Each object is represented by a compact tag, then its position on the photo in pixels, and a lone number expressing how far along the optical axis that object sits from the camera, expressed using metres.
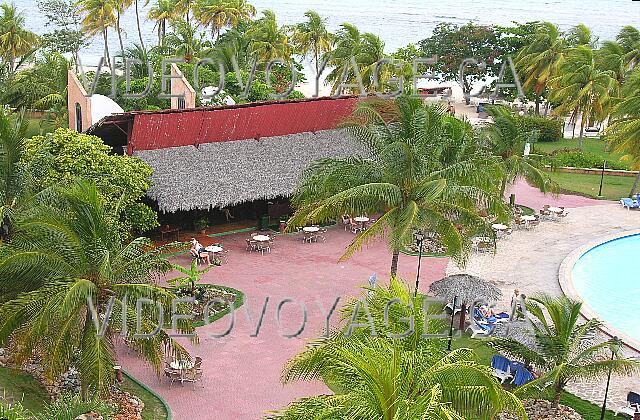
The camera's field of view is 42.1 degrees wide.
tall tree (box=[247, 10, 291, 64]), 47.25
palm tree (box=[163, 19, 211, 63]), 47.41
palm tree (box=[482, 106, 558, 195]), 28.72
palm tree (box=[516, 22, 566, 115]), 45.72
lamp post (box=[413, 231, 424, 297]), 26.21
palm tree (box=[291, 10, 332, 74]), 50.72
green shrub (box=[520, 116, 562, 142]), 43.78
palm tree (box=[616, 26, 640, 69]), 48.38
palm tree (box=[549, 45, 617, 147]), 40.47
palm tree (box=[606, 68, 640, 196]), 32.03
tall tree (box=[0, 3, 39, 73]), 49.25
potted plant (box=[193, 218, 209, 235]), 27.45
